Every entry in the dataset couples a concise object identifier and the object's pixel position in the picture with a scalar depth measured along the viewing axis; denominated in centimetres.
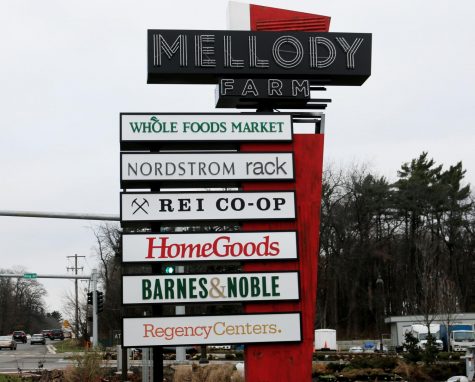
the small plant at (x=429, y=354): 3470
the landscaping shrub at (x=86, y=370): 2256
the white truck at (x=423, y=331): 5478
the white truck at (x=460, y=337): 5331
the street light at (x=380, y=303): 7675
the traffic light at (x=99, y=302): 4081
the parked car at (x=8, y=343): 6488
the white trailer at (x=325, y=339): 5681
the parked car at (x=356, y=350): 5494
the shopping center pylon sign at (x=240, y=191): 1462
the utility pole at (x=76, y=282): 7788
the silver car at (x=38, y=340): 8006
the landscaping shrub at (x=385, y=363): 3569
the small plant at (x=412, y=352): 3450
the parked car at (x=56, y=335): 9892
